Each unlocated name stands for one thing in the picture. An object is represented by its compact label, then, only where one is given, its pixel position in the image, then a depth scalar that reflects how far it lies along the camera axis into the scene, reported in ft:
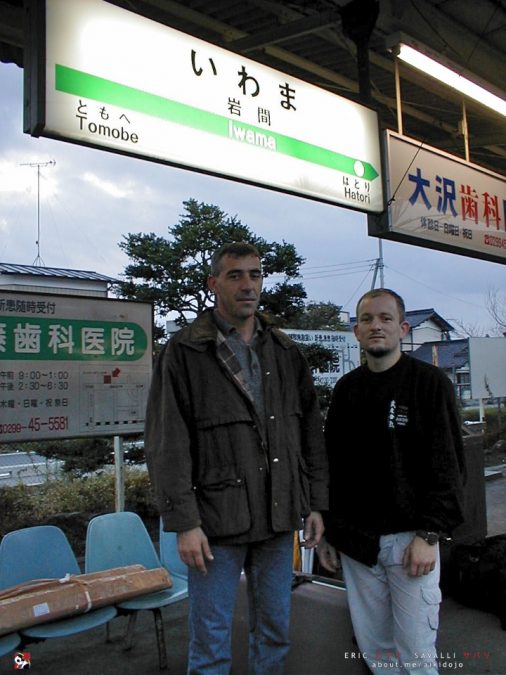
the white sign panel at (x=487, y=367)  38.73
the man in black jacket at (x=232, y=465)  7.36
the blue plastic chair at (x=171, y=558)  13.60
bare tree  80.43
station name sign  9.20
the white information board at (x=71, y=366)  15.49
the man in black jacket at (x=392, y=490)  7.91
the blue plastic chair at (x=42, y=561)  11.11
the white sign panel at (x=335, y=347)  35.27
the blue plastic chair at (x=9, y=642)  9.95
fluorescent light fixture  13.41
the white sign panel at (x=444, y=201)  14.64
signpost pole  17.22
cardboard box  10.34
